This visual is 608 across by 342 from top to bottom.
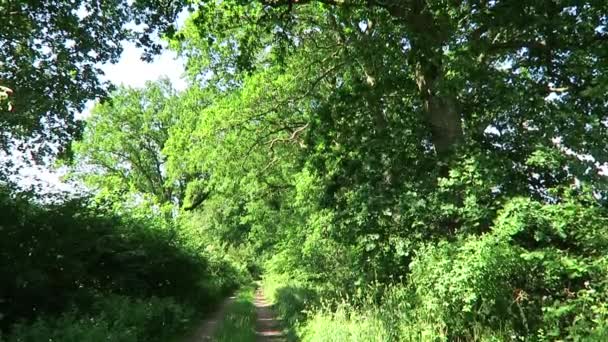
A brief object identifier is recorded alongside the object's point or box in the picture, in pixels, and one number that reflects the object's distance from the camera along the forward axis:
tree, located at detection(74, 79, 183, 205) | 44.06
